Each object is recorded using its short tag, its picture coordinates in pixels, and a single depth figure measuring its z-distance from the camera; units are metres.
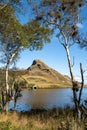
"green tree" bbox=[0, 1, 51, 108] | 11.97
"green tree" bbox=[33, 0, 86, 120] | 10.19
